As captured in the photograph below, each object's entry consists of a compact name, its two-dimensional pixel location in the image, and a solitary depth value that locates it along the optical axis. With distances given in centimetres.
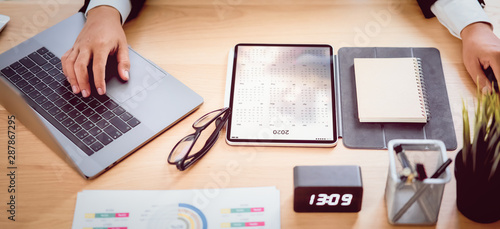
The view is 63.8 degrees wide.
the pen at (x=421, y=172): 65
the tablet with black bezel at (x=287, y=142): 84
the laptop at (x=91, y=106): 84
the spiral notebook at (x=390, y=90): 85
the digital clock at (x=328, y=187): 70
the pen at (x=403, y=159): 66
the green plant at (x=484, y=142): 62
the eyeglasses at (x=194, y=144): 82
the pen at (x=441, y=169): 64
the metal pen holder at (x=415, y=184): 65
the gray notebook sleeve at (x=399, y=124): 84
